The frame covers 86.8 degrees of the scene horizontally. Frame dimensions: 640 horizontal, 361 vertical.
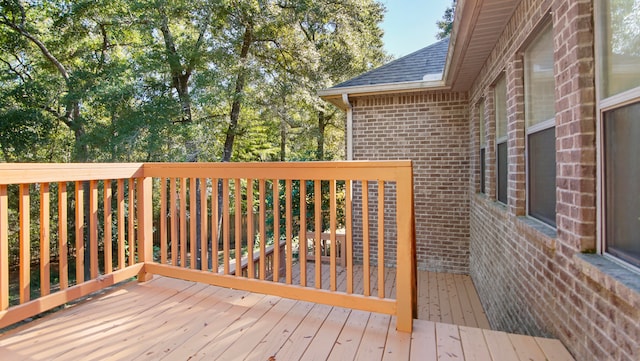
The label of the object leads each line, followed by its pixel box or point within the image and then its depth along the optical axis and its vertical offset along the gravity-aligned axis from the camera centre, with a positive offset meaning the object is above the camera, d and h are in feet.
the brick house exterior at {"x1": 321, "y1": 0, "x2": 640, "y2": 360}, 5.34 +0.29
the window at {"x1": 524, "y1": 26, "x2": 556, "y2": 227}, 7.73 +1.19
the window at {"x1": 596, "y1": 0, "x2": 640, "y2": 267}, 4.67 +0.76
